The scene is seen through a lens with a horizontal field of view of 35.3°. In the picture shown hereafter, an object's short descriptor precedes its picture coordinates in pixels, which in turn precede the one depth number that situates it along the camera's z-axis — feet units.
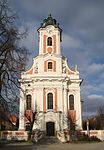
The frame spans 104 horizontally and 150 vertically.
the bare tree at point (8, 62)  38.14
